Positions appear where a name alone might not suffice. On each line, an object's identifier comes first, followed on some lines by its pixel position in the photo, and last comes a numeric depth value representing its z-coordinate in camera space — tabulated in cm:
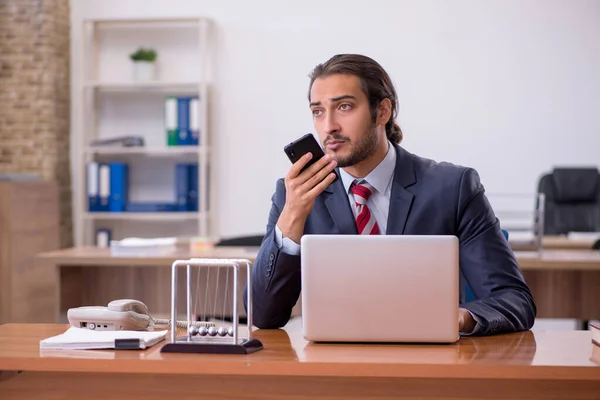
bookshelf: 584
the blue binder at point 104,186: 565
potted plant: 567
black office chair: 504
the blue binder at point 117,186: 564
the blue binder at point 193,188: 566
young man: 192
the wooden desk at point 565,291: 347
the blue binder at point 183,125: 559
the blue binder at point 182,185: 562
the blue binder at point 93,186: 564
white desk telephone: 174
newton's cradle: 154
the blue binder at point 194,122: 555
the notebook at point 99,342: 161
